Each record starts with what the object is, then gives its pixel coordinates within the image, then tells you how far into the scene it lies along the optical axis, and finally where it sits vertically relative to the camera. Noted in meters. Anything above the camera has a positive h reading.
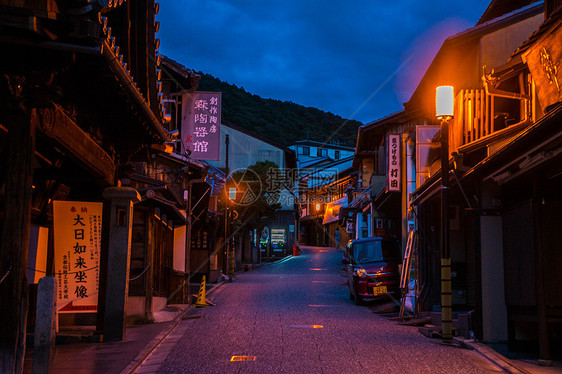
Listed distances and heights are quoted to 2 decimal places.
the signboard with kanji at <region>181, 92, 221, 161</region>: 23.83 +4.71
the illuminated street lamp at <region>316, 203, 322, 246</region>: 75.56 +3.74
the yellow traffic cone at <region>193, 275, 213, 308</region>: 21.79 -1.98
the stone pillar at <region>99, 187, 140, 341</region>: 12.65 -0.31
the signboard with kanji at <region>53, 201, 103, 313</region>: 12.28 -0.09
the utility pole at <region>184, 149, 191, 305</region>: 23.31 +0.96
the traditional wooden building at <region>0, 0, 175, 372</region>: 6.70 +1.92
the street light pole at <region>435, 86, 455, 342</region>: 13.05 +1.71
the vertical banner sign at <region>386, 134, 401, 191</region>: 25.58 +3.63
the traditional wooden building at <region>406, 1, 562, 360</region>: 10.29 +1.46
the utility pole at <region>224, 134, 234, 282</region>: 35.88 +0.56
